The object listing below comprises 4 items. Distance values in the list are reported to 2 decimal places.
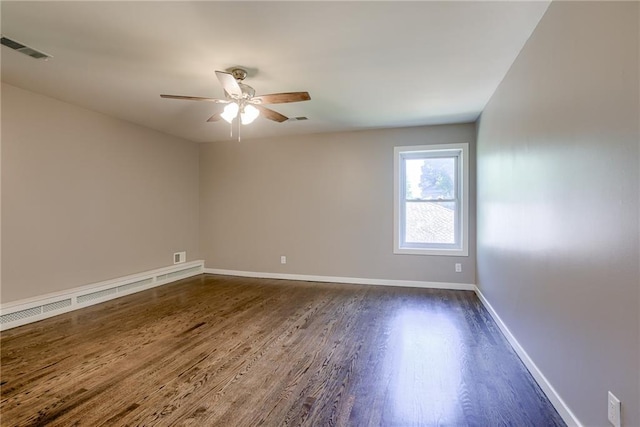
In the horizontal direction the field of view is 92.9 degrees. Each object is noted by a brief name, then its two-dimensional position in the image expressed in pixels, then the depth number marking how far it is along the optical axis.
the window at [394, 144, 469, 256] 4.58
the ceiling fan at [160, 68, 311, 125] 2.56
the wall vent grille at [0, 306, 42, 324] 3.03
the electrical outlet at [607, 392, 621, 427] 1.26
